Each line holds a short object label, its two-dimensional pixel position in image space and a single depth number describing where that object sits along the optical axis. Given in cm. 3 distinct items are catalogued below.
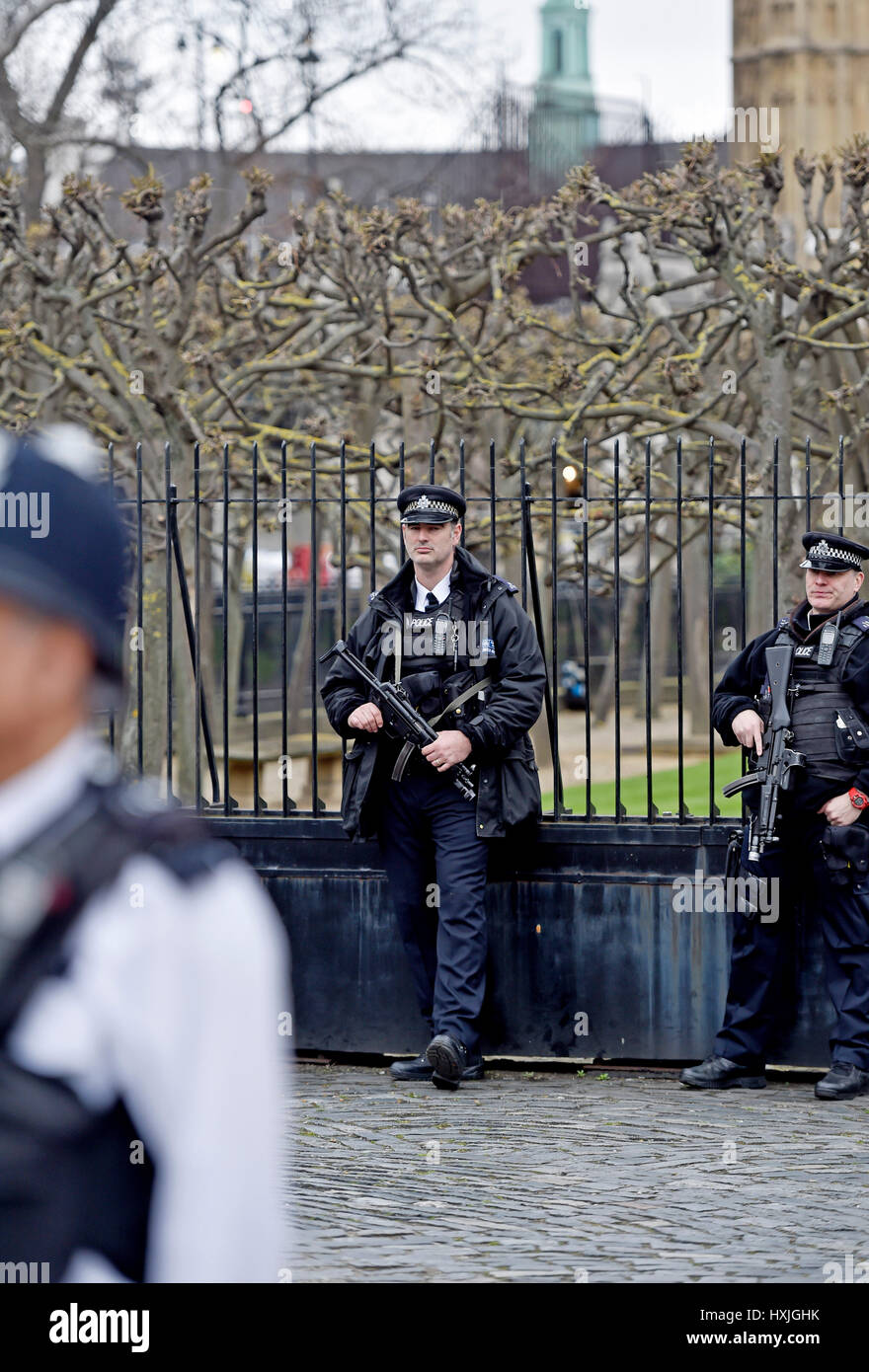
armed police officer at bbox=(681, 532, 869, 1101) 1441
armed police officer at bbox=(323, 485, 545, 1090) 1481
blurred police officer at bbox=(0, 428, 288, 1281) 337
